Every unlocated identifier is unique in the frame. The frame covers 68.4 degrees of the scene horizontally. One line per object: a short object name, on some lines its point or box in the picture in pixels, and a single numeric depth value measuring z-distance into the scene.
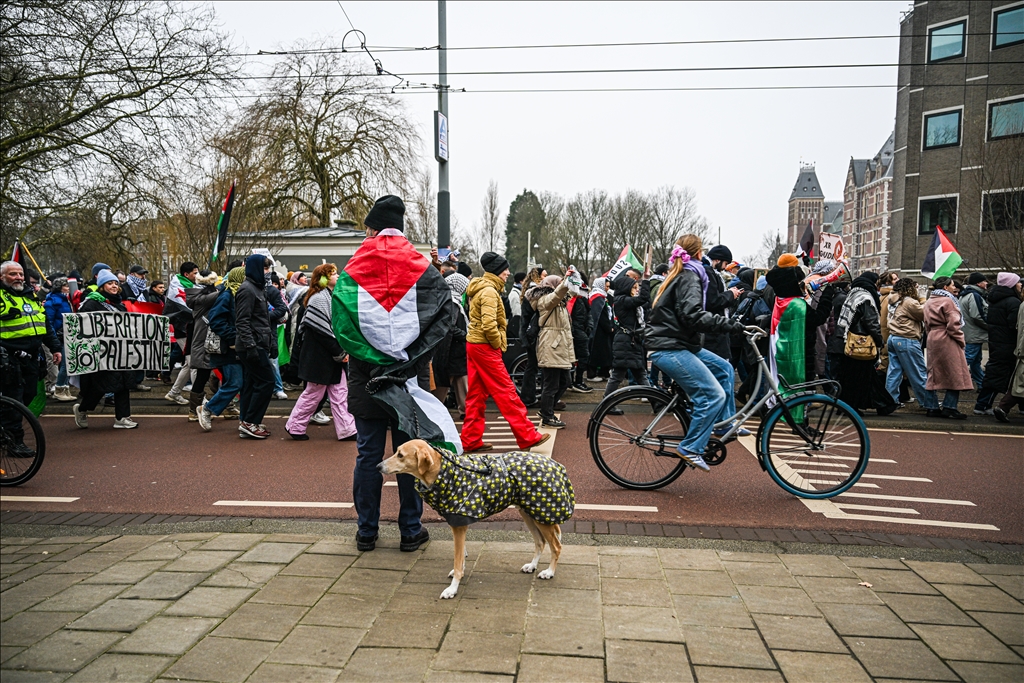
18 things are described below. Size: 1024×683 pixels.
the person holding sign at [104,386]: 9.28
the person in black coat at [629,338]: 10.20
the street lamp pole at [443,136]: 16.56
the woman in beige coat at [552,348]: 9.29
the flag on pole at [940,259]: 11.43
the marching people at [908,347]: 10.49
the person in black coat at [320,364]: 8.08
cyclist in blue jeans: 6.00
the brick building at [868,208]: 97.88
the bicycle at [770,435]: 5.97
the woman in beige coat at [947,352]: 10.14
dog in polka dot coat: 3.90
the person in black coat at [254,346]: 8.43
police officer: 7.49
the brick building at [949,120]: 21.36
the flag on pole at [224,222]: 10.98
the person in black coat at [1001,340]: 10.45
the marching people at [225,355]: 9.05
